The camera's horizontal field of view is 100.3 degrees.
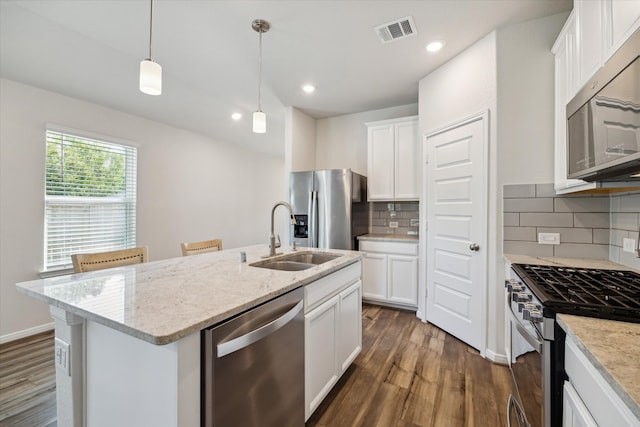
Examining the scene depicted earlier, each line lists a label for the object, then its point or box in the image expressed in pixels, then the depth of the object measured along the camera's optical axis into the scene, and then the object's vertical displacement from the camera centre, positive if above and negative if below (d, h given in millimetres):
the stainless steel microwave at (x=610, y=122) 950 +387
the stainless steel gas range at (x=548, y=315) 942 -400
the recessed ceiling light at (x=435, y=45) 2412 +1549
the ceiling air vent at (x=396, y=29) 2154 +1546
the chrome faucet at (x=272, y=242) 1996 -220
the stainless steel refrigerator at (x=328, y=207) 3412 +81
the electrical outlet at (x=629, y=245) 1564 -186
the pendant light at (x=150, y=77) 1490 +761
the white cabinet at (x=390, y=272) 3252 -749
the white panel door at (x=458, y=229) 2326 -150
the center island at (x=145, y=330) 831 -424
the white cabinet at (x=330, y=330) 1490 -761
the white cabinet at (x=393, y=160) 3426 +714
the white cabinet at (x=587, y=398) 596 -479
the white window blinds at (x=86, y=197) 2805 +173
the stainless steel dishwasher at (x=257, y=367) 908 -623
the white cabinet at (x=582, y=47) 1139 +856
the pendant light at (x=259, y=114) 2152 +827
